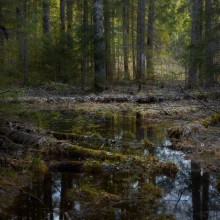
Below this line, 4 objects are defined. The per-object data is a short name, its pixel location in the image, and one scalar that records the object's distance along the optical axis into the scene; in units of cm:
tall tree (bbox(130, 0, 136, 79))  2868
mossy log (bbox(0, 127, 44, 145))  726
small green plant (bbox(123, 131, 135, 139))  886
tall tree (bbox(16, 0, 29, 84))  1980
